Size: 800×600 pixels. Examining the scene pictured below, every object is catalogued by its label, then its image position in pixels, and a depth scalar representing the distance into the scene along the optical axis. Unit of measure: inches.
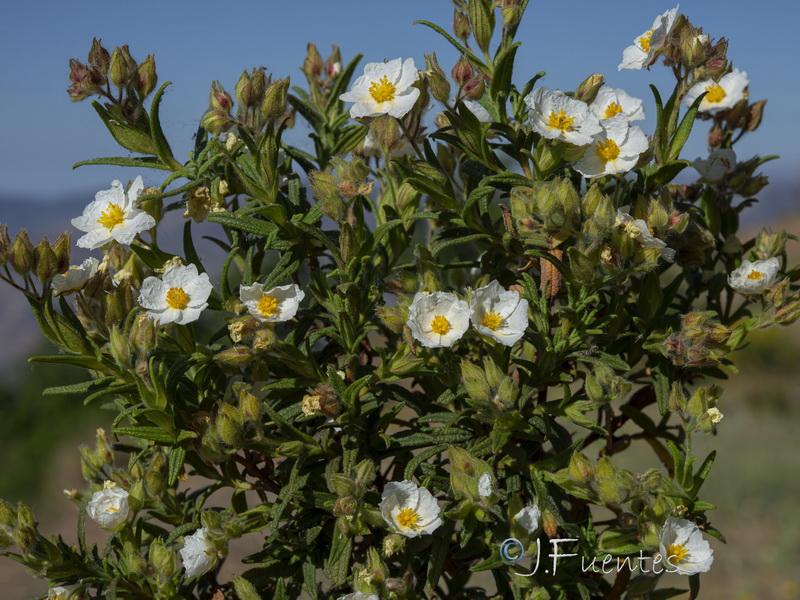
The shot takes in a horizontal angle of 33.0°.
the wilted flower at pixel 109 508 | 21.6
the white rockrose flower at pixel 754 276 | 23.1
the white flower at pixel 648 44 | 22.2
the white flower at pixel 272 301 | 20.7
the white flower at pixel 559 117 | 20.8
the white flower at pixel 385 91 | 21.6
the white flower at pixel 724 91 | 26.2
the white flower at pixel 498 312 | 20.4
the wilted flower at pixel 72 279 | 21.5
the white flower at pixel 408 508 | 20.5
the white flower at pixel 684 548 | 20.7
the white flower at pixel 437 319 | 20.3
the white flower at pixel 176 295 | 20.6
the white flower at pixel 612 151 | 21.2
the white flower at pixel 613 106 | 22.5
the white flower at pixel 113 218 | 21.7
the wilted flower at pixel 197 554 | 21.3
